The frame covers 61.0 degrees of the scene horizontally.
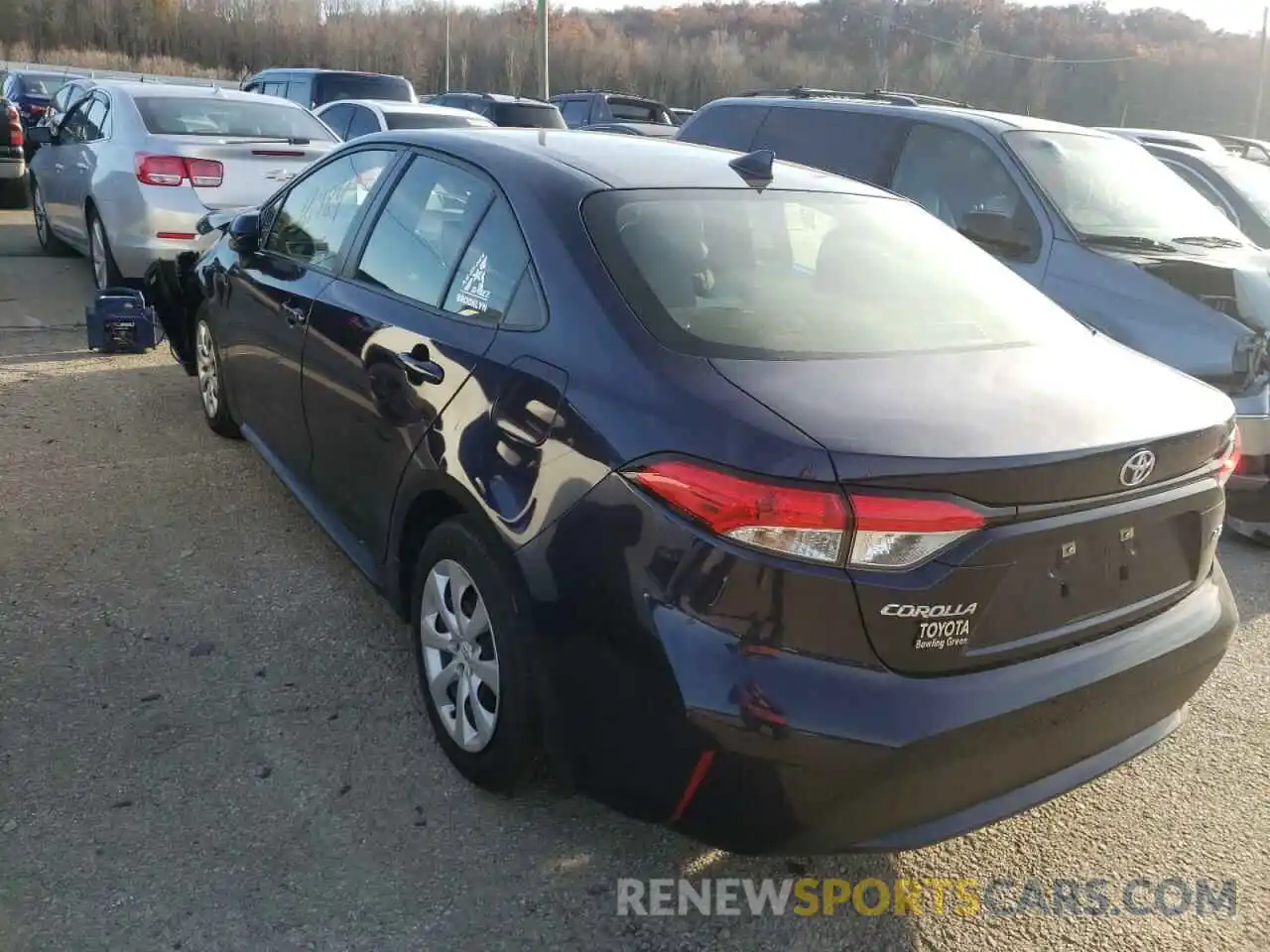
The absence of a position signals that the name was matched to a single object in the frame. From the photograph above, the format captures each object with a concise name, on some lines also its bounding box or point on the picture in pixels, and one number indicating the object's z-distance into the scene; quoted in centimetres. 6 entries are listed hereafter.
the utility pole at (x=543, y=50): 2030
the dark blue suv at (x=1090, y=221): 509
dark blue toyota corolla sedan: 208
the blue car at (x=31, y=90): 2058
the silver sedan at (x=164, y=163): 730
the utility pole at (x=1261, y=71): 3816
